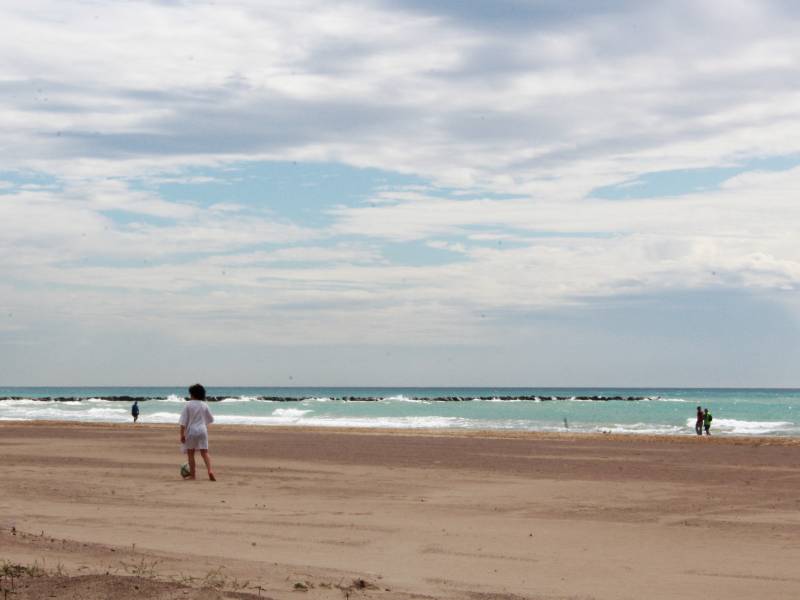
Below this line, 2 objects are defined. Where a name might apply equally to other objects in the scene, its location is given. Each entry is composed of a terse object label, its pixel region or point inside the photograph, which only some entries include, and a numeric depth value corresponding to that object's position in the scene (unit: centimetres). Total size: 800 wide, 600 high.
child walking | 1636
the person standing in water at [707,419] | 4581
